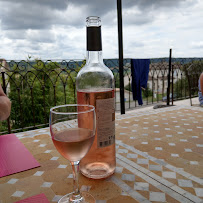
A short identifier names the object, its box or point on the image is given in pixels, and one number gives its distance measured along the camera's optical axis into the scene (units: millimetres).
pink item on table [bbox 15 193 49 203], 483
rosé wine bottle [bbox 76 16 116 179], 548
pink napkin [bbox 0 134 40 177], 645
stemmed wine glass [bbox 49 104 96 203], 422
